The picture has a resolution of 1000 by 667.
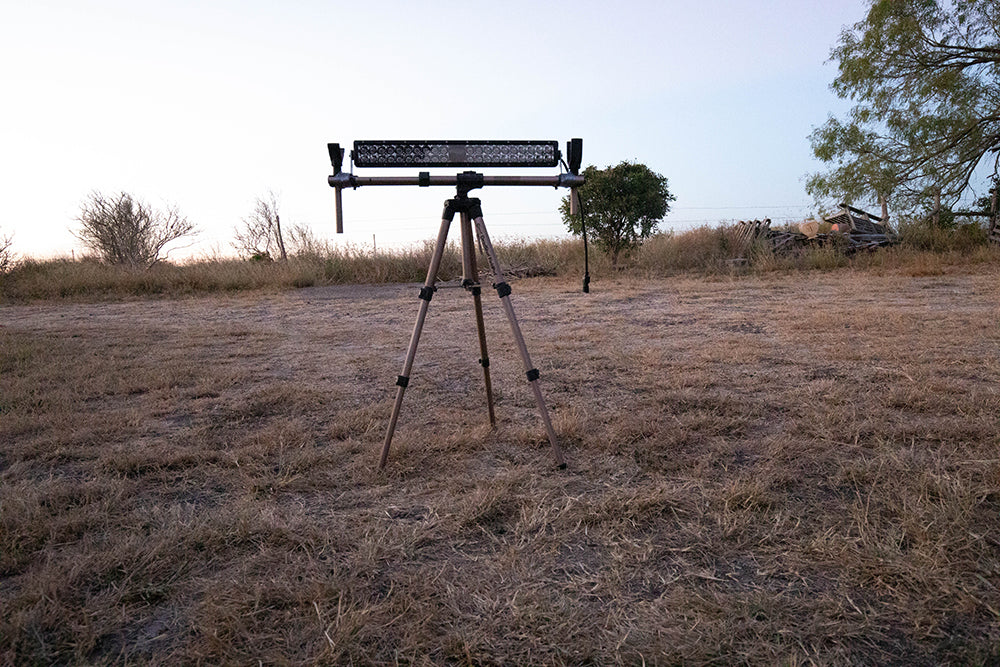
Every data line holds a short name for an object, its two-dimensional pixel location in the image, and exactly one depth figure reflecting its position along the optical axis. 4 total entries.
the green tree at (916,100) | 11.88
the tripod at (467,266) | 2.50
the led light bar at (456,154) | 2.46
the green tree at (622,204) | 12.12
